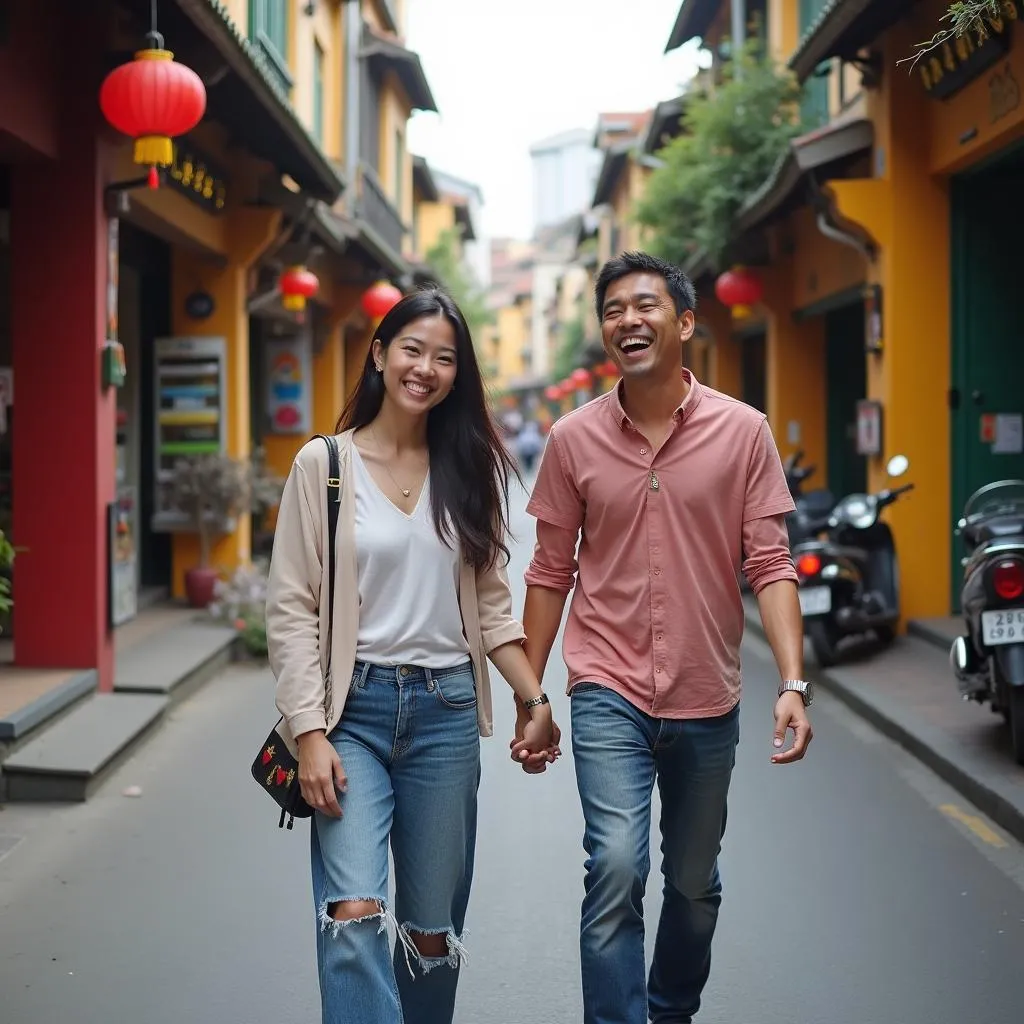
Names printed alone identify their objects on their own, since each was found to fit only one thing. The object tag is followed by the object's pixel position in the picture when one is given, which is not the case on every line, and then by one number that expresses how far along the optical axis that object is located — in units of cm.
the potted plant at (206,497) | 1258
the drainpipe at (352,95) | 2038
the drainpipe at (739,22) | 1930
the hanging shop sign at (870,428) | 1155
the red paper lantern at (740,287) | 1659
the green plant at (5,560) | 563
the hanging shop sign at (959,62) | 926
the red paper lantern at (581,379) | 4625
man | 365
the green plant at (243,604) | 1132
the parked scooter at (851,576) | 993
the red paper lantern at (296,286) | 1411
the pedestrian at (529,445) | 4506
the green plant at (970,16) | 411
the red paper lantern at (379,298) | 1870
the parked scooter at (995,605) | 668
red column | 830
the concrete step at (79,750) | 680
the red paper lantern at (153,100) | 747
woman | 322
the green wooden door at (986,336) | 1129
